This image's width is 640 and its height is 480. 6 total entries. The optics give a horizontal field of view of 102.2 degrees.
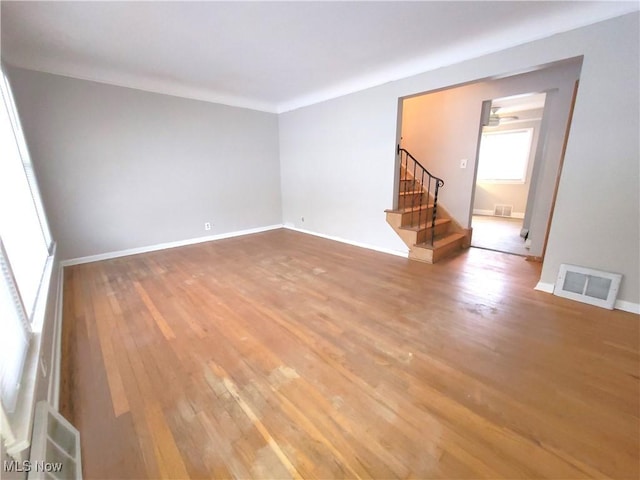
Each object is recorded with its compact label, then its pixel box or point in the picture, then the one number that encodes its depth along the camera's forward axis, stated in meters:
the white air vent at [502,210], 6.93
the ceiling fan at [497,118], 6.05
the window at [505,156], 6.63
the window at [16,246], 1.04
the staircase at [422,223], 3.61
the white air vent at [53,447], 0.89
